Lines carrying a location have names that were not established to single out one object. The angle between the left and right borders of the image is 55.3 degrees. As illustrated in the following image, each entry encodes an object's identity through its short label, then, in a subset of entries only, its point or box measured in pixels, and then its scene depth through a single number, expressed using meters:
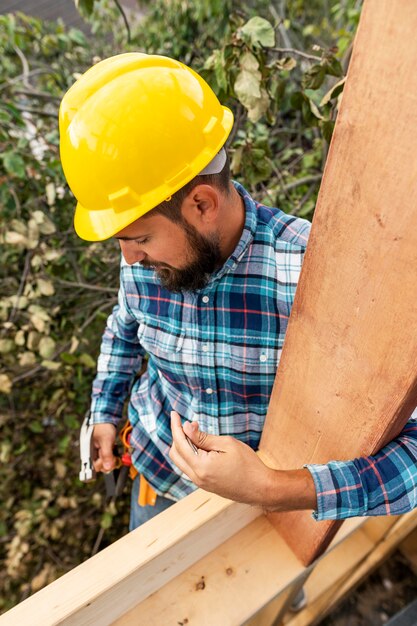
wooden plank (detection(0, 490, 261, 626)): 0.81
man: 0.85
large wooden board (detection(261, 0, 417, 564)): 0.49
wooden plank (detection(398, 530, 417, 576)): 2.09
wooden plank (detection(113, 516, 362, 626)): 1.01
